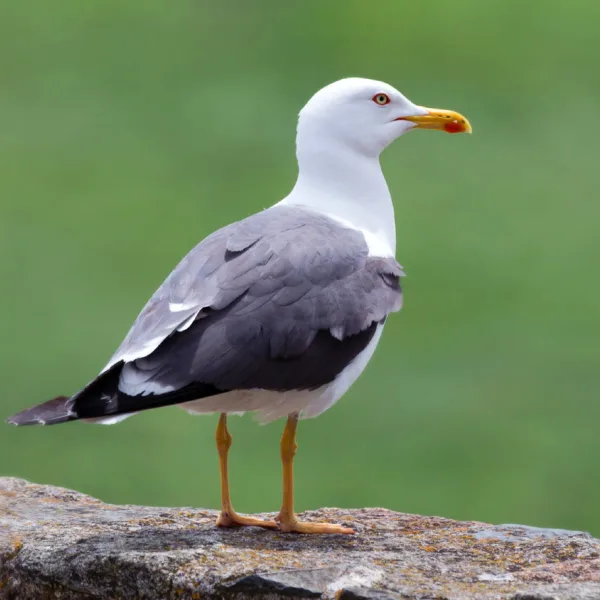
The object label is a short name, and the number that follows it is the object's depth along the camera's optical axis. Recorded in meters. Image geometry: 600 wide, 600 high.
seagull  8.62
